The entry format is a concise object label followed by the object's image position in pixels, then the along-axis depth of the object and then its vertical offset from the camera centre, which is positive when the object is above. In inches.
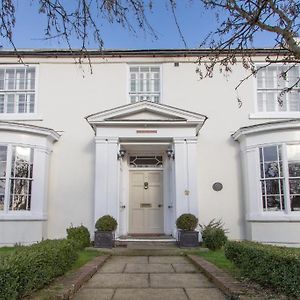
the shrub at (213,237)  365.2 -47.9
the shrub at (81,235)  367.1 -44.0
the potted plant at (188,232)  362.3 -40.7
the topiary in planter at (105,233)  360.7 -40.8
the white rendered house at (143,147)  383.4 +68.3
